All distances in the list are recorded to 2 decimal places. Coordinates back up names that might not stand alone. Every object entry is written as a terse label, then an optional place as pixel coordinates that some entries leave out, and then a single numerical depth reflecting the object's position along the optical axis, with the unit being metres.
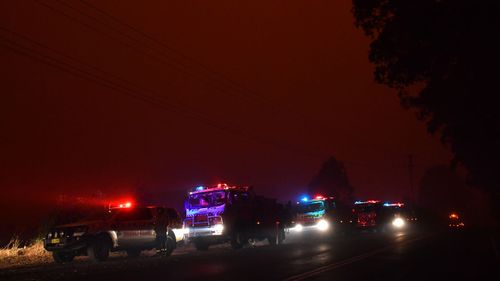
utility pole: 80.44
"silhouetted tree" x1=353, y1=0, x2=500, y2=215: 18.45
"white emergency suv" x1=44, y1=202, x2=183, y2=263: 20.77
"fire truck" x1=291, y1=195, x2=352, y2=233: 37.88
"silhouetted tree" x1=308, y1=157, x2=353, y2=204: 96.31
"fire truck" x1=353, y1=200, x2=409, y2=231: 42.22
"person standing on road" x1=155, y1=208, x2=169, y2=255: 23.36
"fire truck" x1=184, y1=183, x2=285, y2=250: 26.47
